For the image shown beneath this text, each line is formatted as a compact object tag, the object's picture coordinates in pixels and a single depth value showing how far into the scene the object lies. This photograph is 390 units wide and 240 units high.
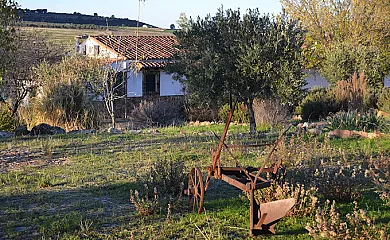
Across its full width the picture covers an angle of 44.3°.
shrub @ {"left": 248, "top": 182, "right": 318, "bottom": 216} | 5.02
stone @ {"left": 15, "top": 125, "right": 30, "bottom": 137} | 12.22
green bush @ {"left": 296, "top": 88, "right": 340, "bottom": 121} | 16.73
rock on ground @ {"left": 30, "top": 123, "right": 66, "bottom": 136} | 12.23
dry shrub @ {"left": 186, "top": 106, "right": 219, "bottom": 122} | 19.38
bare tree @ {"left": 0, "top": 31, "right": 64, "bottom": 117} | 19.12
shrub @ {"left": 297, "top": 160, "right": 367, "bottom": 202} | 5.64
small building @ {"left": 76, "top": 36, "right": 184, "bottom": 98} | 28.31
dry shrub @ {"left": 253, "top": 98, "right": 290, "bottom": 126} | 14.17
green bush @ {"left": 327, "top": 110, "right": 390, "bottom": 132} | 11.30
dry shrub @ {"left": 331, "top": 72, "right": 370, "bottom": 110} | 15.98
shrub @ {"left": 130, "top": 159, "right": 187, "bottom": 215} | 5.84
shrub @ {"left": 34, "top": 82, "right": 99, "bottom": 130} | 13.81
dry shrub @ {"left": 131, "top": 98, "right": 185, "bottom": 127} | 19.70
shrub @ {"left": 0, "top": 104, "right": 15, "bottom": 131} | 13.51
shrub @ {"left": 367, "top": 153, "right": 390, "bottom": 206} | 5.06
